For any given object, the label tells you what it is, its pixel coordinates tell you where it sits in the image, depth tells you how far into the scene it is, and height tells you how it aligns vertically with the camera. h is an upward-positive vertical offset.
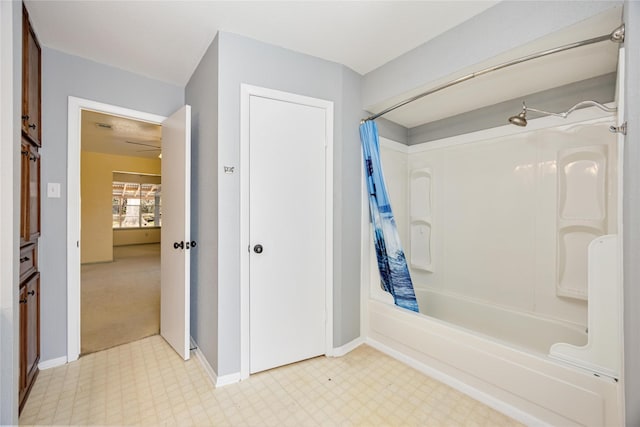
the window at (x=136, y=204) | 8.45 +0.21
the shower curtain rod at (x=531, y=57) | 1.25 +0.85
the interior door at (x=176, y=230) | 2.15 -0.16
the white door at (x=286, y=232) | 2.01 -0.15
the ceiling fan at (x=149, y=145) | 5.08 +1.26
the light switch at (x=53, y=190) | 2.12 +0.16
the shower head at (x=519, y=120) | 1.85 +0.63
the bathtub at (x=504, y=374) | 1.36 -0.94
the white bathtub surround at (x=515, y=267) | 1.41 -0.44
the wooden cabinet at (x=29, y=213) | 1.64 -0.02
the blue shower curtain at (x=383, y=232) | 2.33 -0.16
